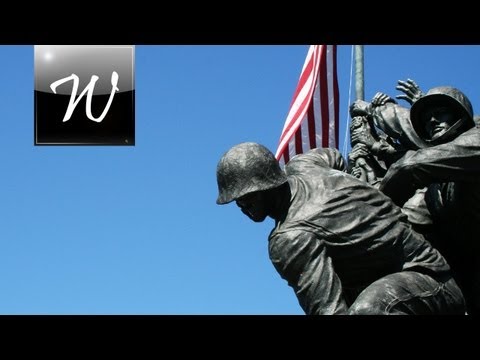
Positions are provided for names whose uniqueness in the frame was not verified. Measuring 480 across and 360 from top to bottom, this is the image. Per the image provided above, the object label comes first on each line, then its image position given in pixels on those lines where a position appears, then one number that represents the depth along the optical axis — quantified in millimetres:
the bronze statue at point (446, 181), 11449
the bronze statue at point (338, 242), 11000
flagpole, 17406
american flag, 18656
